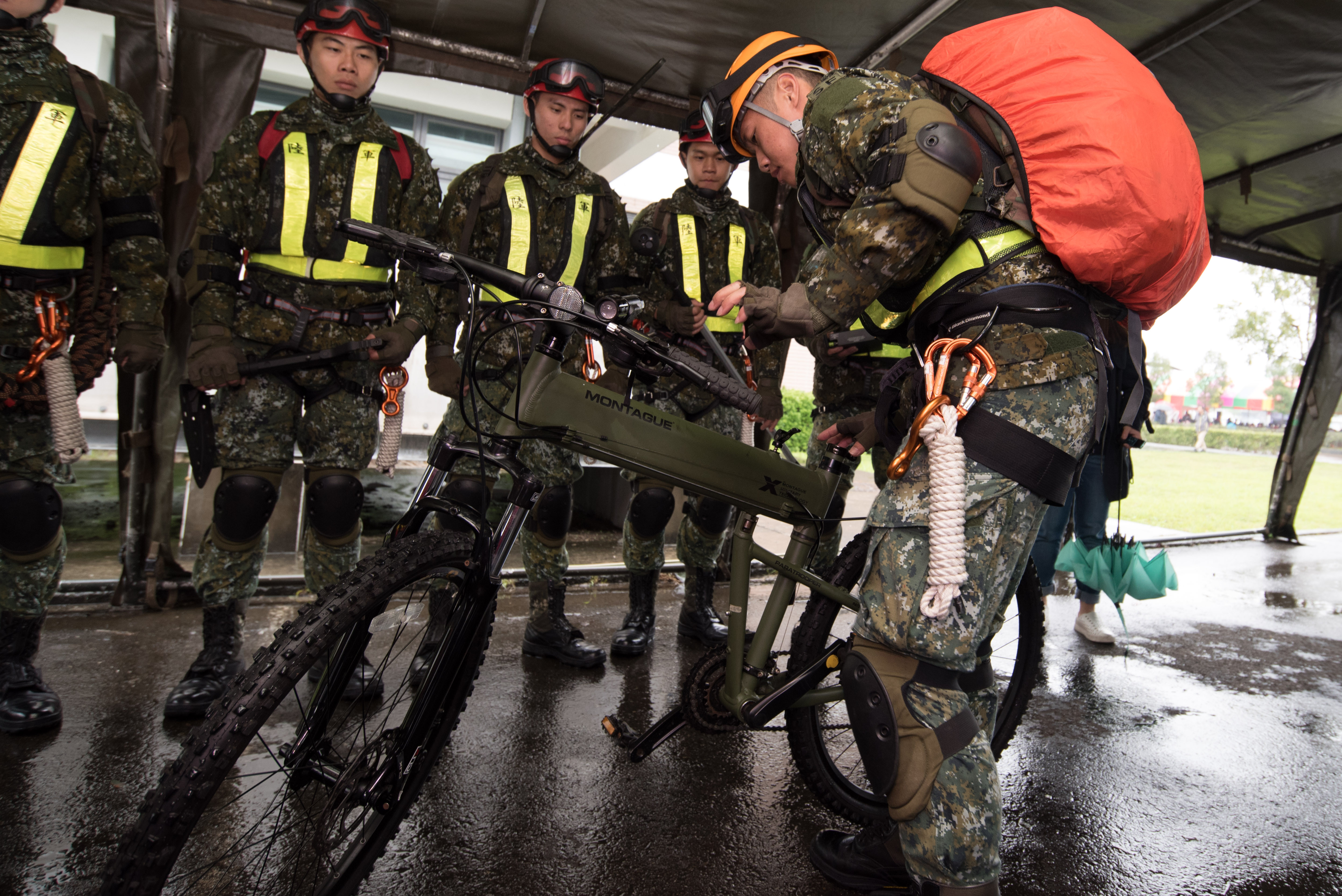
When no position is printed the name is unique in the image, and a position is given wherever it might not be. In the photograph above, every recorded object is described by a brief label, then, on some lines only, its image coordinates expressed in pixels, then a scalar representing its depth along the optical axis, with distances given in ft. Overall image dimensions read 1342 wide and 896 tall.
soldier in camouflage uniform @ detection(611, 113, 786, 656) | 11.84
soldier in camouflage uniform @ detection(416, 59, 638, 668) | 10.32
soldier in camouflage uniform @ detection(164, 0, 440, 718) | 8.77
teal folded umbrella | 13.01
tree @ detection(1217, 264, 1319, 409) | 31.65
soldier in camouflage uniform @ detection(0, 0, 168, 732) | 8.00
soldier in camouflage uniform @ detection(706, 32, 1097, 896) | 4.76
